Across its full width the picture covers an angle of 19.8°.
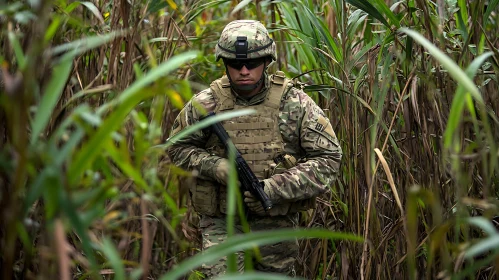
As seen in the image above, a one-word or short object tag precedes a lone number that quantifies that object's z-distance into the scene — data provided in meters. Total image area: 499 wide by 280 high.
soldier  5.38
